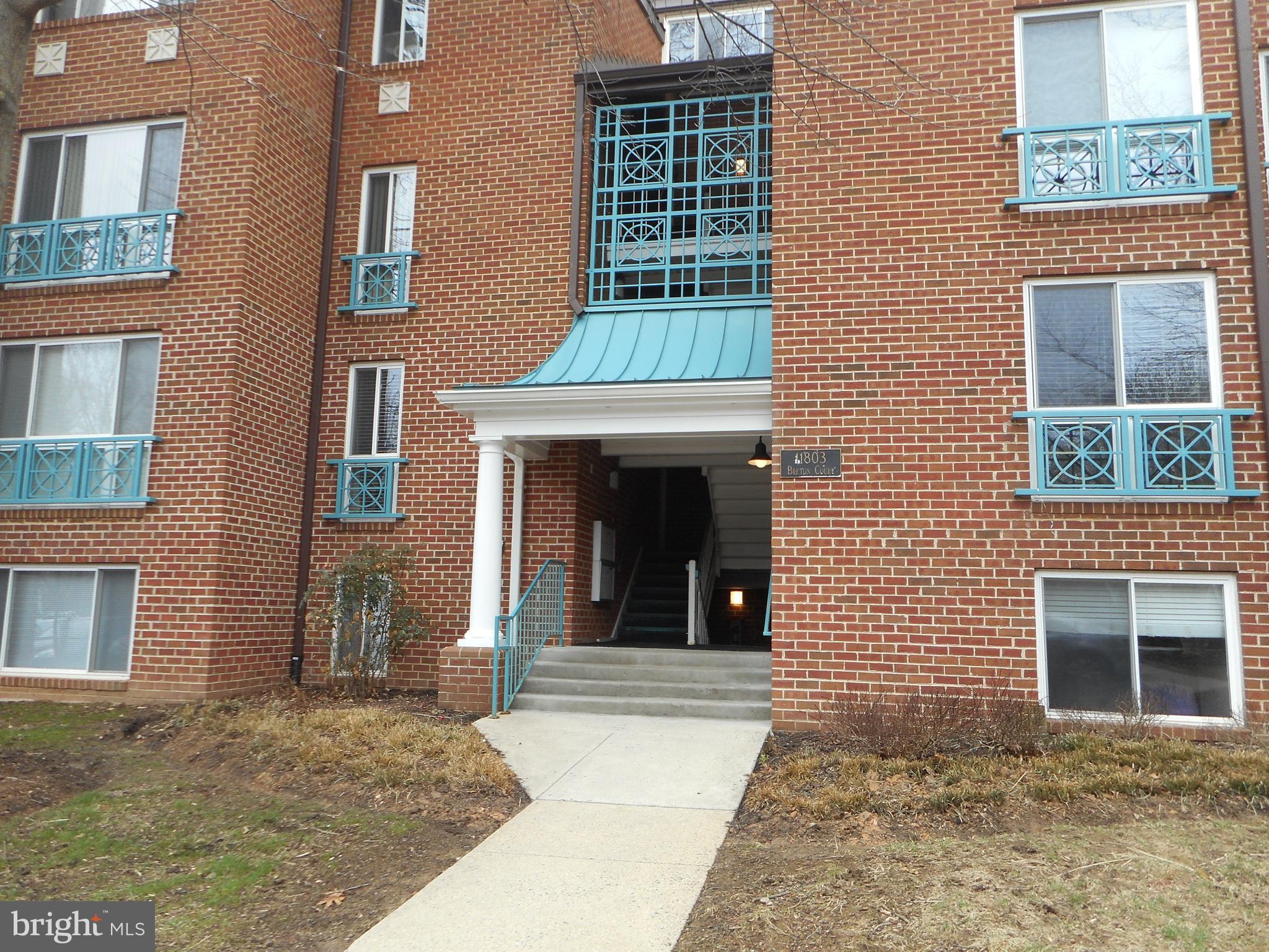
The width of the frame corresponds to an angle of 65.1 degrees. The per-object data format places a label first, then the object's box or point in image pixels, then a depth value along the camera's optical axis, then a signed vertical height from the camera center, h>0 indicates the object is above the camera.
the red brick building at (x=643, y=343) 8.95 +2.70
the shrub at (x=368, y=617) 11.73 -0.36
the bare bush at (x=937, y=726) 7.47 -0.97
